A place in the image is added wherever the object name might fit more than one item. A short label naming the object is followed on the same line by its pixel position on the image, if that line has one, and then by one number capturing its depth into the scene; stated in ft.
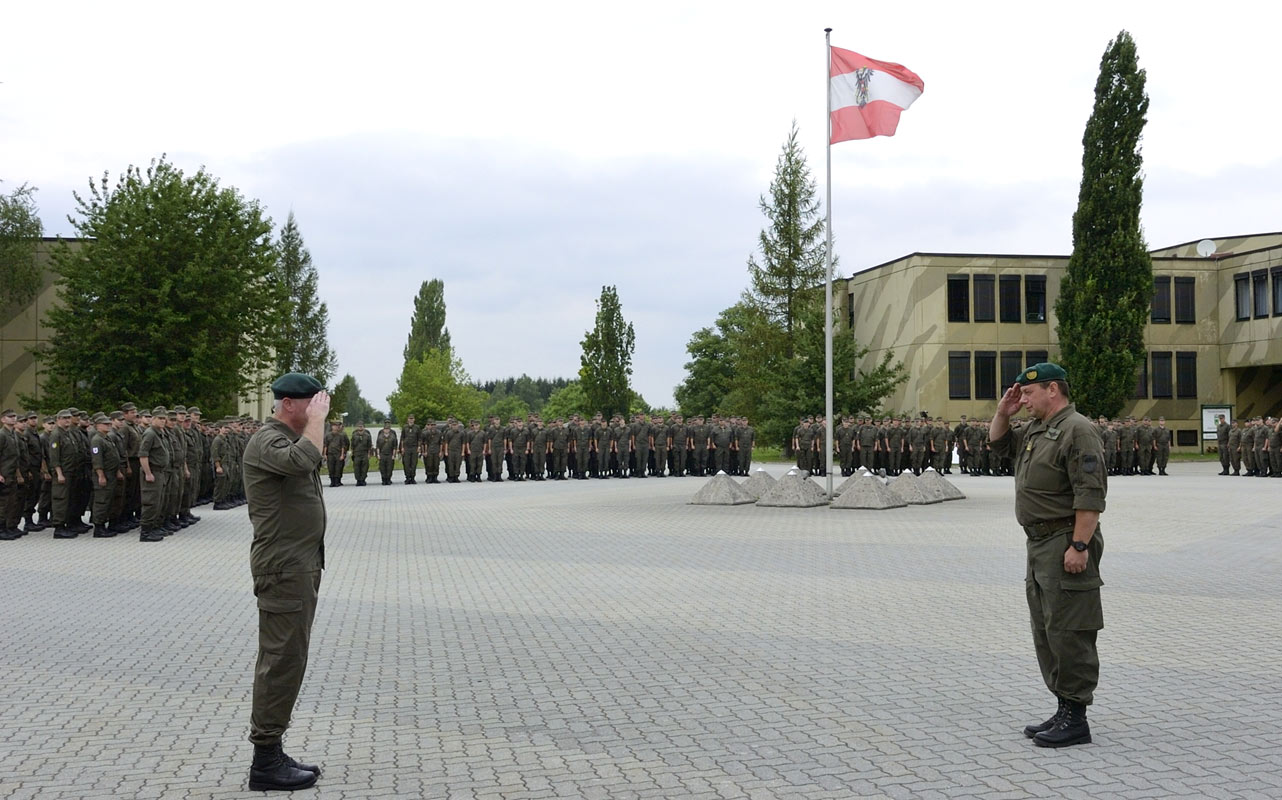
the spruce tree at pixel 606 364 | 164.04
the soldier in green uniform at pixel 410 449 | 110.01
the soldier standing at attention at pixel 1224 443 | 118.52
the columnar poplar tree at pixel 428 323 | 305.94
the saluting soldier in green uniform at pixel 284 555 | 17.60
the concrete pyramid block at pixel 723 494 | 75.31
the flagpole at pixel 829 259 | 74.38
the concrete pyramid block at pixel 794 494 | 73.05
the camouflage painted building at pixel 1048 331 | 158.10
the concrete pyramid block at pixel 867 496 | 72.28
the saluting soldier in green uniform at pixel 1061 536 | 19.54
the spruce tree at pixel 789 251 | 186.19
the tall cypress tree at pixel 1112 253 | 144.25
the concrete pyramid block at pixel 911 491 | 75.92
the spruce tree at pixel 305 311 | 214.69
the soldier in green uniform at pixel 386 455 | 107.96
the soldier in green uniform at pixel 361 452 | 105.70
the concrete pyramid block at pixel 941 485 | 78.43
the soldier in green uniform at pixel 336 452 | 103.40
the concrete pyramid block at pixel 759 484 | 75.56
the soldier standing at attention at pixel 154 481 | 56.13
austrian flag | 73.10
